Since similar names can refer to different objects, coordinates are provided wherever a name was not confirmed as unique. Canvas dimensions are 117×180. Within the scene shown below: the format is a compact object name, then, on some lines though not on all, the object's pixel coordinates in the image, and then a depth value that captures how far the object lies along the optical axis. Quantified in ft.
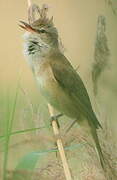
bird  12.91
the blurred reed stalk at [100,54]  13.42
